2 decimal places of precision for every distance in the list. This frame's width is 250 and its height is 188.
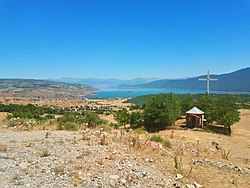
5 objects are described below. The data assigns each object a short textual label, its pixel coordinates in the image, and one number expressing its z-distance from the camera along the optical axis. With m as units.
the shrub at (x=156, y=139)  10.58
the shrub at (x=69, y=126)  12.96
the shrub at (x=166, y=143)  9.97
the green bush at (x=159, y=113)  24.34
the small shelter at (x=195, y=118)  26.46
